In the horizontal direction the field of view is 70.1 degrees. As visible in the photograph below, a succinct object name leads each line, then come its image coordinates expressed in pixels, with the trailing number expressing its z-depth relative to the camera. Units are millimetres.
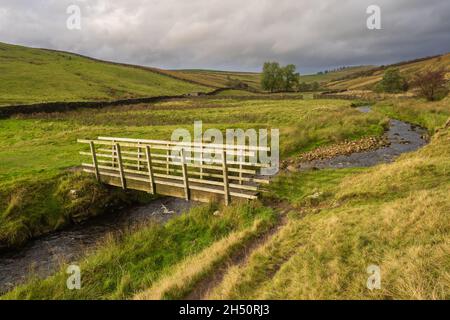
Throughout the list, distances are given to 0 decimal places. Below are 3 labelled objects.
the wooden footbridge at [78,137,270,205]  14969
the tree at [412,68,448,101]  50938
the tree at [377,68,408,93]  88625
